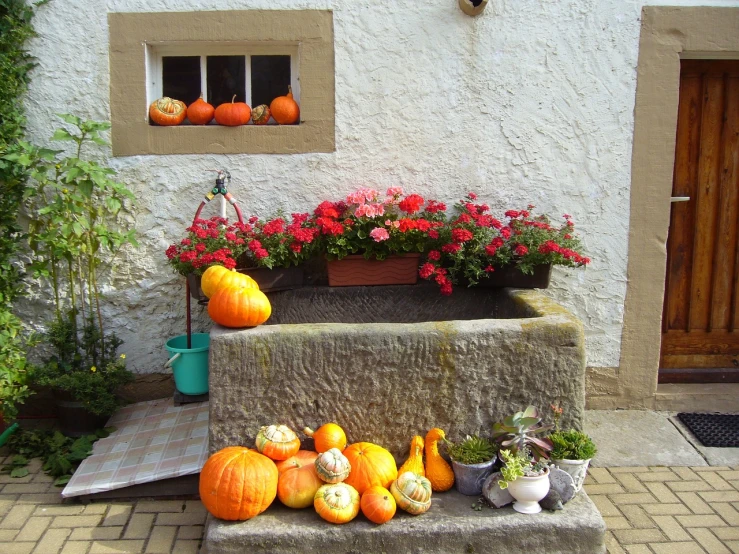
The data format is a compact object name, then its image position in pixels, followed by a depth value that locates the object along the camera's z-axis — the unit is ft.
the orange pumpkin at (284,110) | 13.12
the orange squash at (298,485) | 9.51
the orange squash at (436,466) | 9.85
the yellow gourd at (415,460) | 9.70
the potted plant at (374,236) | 12.25
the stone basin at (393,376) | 9.70
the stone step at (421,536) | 9.05
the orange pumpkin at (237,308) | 9.96
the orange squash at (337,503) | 9.13
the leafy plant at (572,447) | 9.76
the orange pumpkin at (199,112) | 13.14
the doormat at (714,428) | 12.59
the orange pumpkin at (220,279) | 10.62
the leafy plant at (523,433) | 9.63
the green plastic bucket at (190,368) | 12.34
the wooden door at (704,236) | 14.01
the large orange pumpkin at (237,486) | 9.07
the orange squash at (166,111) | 13.07
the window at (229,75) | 13.51
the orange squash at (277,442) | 9.64
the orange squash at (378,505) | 9.08
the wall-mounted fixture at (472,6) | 12.70
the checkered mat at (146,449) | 10.71
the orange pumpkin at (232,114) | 12.96
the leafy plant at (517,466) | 9.23
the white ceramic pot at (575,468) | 9.71
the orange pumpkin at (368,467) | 9.49
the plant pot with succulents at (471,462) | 9.71
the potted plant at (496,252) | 12.17
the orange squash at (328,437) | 9.72
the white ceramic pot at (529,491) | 9.21
